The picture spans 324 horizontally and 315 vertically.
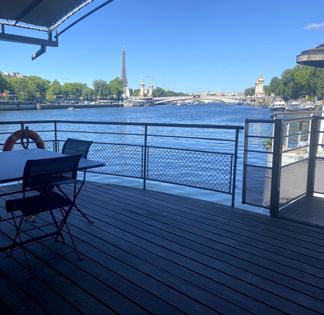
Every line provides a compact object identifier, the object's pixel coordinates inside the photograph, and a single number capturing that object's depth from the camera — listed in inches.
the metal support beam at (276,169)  130.4
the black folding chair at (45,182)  87.7
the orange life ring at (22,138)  166.1
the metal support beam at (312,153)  148.5
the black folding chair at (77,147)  127.1
